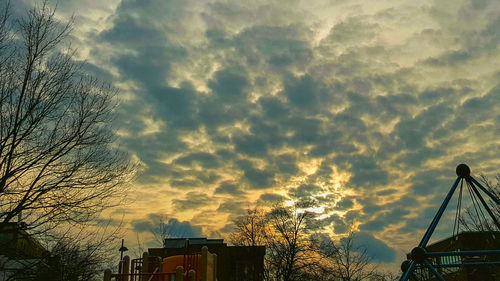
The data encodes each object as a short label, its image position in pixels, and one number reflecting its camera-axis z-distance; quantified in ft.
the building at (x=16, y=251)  49.65
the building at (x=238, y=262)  165.78
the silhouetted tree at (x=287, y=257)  172.76
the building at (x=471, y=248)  117.33
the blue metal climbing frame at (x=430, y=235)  36.86
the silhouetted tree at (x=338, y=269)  173.70
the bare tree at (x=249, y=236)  205.85
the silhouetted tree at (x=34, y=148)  51.39
